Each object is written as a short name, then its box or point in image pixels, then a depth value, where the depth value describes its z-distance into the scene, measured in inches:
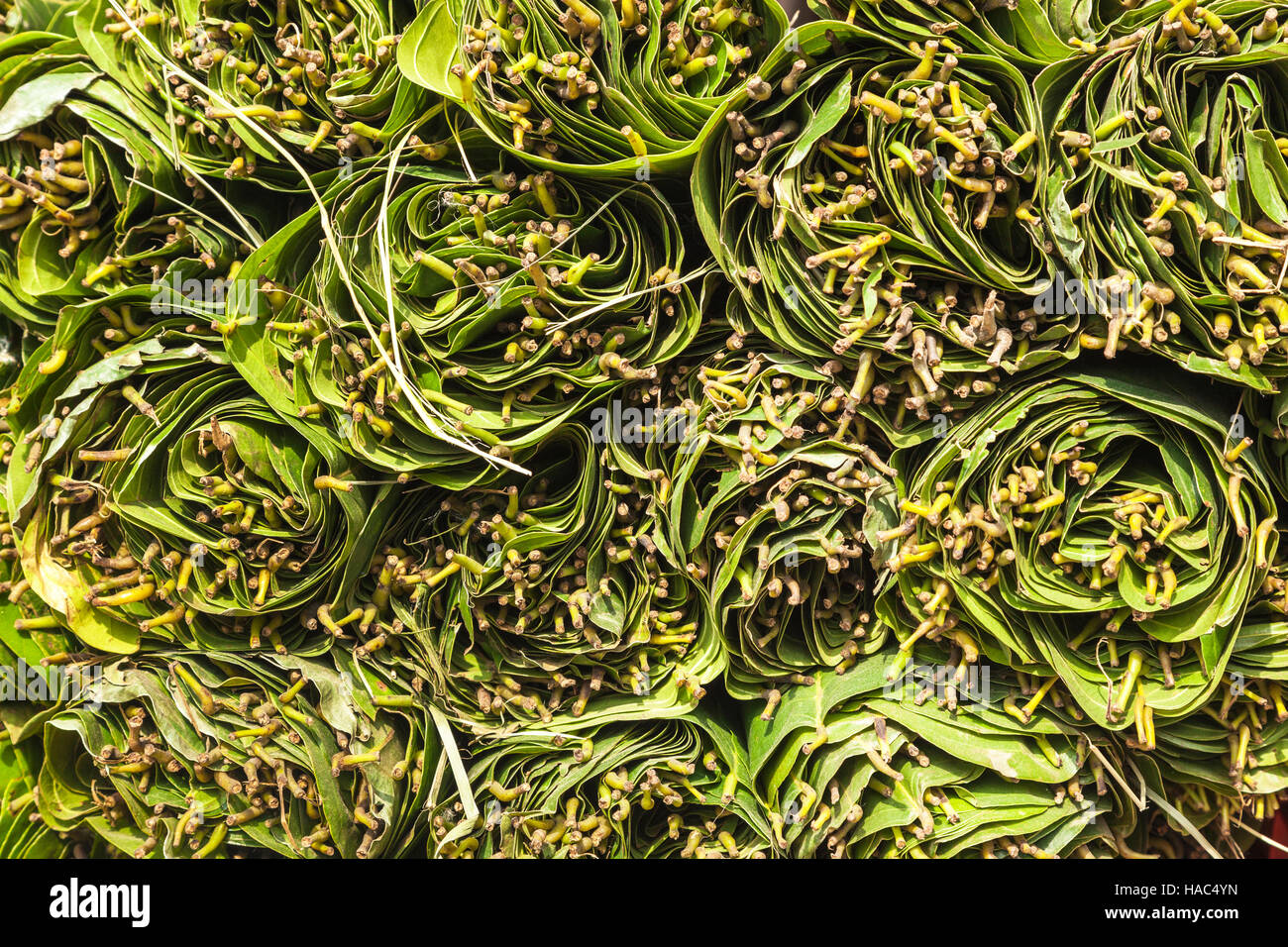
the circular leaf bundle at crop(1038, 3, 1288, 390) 16.7
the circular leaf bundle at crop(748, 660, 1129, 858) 18.4
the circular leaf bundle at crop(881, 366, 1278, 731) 17.4
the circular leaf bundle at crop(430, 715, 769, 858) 18.7
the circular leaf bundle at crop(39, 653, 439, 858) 18.7
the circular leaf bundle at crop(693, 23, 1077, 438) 17.0
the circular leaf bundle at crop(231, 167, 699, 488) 17.8
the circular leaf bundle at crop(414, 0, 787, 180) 17.3
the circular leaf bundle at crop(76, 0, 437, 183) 17.9
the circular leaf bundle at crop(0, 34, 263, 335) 18.5
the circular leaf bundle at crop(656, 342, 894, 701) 17.8
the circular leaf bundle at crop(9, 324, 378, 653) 18.4
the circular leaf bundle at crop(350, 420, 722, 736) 18.4
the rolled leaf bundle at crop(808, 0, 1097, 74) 17.0
